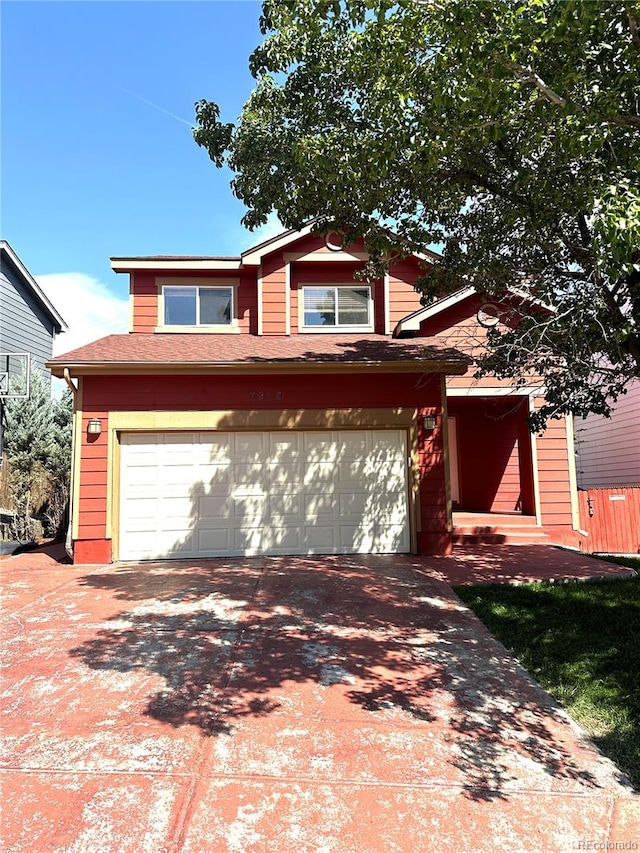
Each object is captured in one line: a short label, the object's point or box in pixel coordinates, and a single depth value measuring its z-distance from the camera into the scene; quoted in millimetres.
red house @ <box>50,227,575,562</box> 9117
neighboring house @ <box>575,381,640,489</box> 14781
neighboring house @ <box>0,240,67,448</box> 15906
